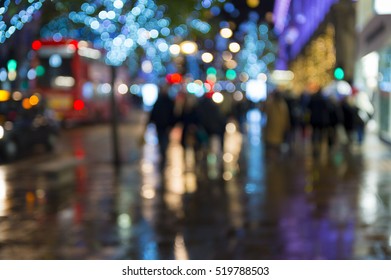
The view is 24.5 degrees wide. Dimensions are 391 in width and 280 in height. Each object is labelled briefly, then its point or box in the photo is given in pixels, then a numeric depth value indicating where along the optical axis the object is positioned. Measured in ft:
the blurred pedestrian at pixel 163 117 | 60.03
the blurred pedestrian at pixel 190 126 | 62.95
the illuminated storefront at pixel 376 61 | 85.97
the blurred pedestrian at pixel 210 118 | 63.82
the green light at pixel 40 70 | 133.69
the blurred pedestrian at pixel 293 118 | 75.26
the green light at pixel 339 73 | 76.07
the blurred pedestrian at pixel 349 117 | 79.36
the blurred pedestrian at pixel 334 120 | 76.59
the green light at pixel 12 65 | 108.29
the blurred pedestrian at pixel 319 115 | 76.21
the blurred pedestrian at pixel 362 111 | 80.53
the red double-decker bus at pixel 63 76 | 132.87
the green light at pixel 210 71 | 138.62
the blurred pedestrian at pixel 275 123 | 68.80
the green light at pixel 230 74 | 166.53
